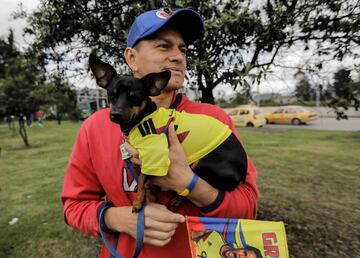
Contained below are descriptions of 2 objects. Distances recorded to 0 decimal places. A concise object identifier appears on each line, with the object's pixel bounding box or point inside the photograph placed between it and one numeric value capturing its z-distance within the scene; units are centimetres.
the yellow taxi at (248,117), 2270
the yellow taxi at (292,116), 2338
